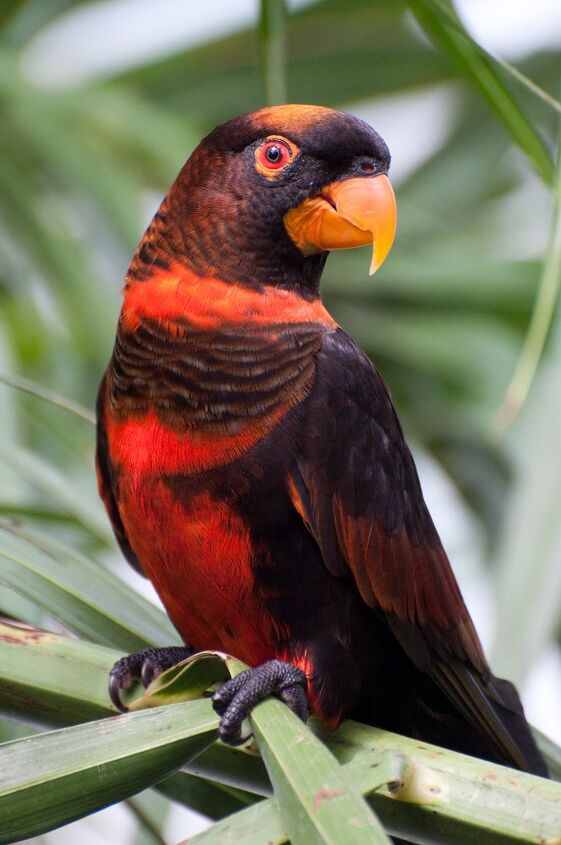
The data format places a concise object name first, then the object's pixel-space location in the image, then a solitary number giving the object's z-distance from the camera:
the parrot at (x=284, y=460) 3.73
